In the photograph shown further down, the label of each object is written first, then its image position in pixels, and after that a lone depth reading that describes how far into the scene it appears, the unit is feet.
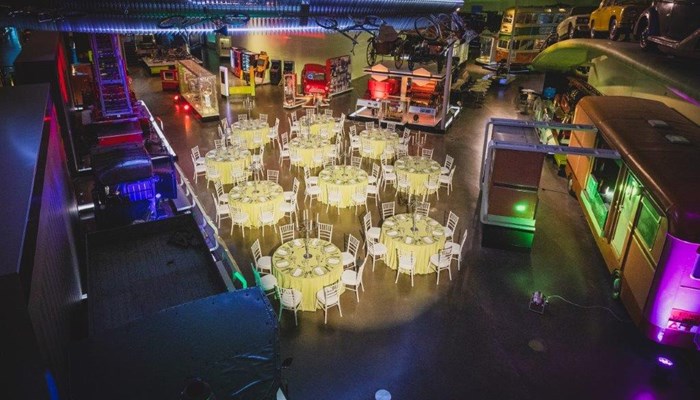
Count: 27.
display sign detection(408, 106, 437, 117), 59.52
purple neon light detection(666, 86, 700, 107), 28.51
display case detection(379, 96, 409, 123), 61.36
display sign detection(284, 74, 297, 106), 66.49
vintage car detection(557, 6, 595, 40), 58.49
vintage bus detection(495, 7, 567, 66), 98.22
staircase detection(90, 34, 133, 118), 42.78
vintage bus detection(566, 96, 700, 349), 22.03
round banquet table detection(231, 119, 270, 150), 50.31
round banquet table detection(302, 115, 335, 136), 53.36
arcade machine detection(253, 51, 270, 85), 77.25
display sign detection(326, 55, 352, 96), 72.64
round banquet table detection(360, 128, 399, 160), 48.14
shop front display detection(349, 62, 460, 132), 59.98
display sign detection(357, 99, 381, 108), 61.76
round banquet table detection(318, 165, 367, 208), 37.70
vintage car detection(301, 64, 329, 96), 71.51
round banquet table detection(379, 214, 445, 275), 29.66
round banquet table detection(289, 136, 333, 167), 44.97
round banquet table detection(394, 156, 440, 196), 40.32
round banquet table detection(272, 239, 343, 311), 26.16
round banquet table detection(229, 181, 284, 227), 34.35
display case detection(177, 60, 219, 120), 58.95
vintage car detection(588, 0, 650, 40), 48.21
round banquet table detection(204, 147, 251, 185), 41.04
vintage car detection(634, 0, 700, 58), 31.41
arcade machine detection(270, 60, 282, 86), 80.59
